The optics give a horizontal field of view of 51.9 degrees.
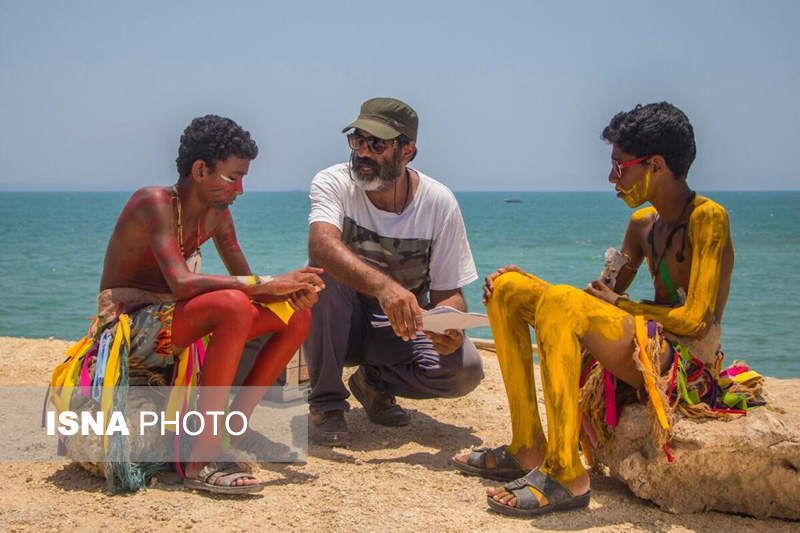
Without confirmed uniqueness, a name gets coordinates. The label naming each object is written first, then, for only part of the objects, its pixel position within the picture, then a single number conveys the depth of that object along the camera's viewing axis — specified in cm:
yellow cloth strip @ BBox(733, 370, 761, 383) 362
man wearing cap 444
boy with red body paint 360
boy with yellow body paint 332
